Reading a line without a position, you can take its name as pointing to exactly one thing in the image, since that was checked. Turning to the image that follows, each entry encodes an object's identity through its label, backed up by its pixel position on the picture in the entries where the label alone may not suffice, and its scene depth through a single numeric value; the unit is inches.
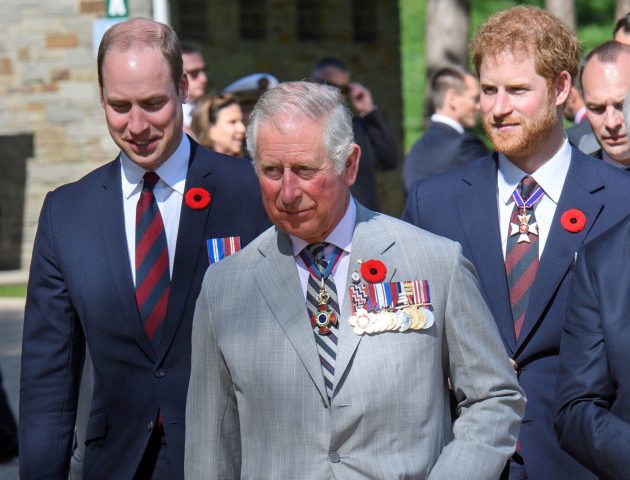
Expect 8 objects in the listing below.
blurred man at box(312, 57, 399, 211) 728.3
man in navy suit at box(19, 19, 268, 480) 317.7
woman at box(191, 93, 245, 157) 679.1
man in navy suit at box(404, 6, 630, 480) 329.7
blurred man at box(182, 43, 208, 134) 774.5
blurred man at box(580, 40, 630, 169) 432.1
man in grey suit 260.8
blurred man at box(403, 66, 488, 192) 717.9
